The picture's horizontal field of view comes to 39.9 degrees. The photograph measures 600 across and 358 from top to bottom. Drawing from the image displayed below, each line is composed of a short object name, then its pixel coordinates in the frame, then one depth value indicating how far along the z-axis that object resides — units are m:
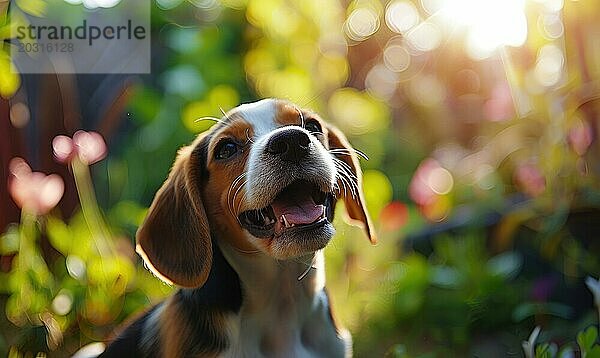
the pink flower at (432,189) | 1.79
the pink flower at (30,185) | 1.48
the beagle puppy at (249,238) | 1.06
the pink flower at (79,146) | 1.44
